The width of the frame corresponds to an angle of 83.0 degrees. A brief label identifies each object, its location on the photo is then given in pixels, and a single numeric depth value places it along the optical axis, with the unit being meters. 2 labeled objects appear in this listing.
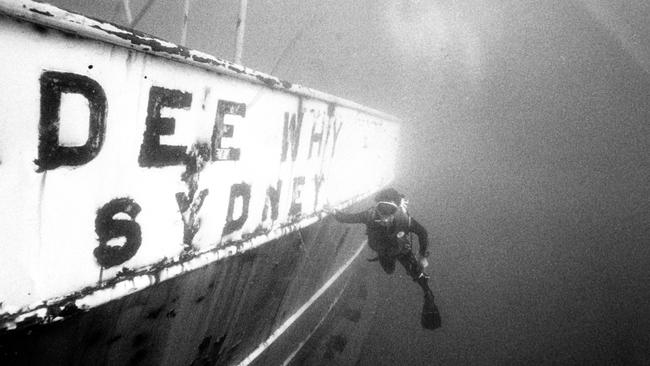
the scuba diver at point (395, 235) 3.35
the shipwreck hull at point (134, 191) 0.98
